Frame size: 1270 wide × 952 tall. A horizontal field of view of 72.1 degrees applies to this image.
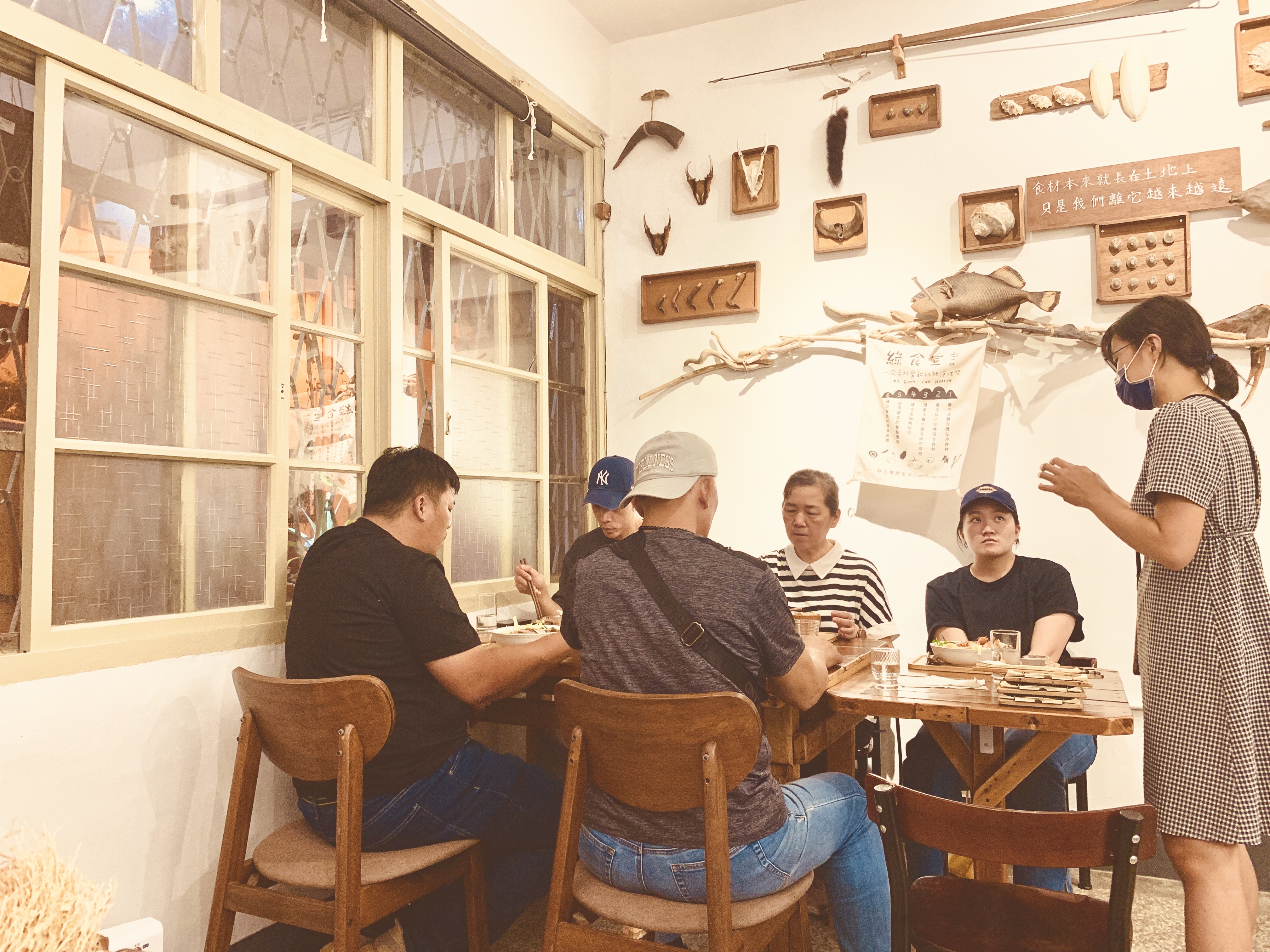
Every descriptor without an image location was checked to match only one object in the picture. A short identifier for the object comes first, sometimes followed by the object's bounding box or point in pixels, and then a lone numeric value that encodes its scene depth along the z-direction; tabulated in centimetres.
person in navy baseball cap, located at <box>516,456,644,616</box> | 292
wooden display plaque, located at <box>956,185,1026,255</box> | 345
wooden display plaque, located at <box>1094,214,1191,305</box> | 319
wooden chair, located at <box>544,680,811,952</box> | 149
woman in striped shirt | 301
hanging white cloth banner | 345
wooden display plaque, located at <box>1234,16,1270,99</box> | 312
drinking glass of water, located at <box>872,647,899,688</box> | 201
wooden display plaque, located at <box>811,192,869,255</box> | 374
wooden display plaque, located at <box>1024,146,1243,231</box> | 316
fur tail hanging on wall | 378
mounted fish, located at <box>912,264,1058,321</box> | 337
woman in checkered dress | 169
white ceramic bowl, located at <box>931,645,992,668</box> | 222
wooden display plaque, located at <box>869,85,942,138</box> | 362
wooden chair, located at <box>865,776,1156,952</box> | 122
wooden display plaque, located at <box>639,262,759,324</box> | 395
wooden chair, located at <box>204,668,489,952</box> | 171
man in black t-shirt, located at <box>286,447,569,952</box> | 196
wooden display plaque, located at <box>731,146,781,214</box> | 391
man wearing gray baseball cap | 159
